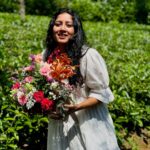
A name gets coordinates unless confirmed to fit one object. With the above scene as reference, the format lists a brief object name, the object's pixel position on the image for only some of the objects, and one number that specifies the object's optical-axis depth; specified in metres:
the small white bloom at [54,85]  3.02
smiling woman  3.11
